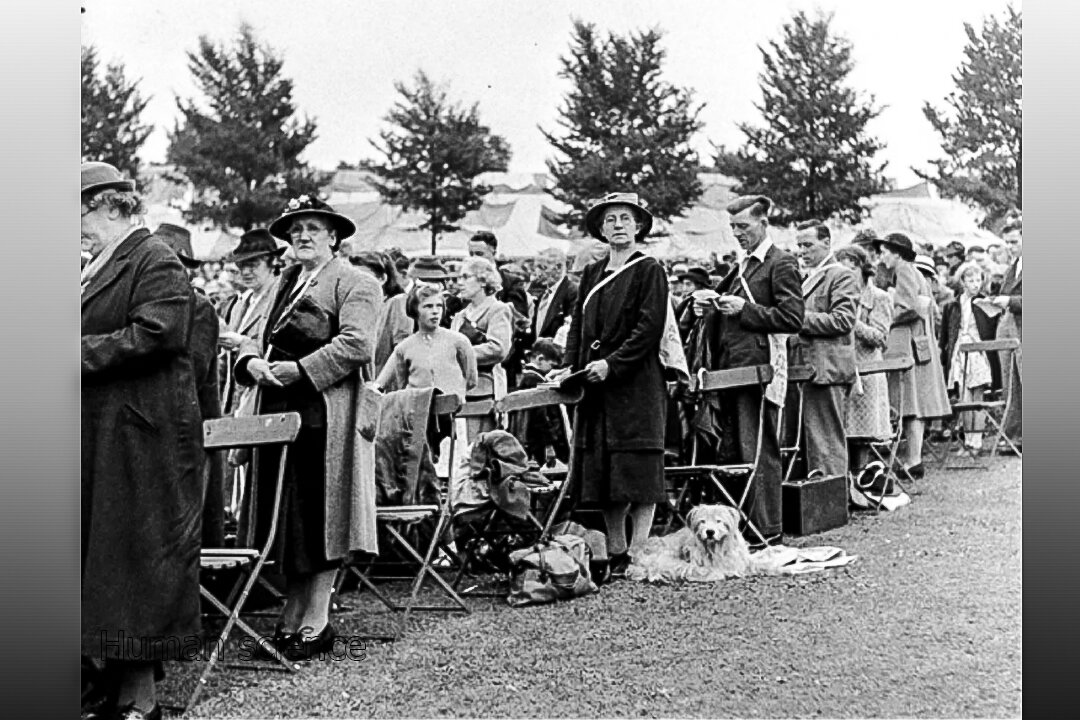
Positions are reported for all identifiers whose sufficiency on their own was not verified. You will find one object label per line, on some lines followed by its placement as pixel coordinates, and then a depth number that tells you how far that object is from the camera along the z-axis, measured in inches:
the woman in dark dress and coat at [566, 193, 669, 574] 255.0
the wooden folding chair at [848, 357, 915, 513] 335.3
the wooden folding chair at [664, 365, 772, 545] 276.5
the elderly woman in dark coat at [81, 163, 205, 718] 159.0
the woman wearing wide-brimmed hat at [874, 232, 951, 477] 368.5
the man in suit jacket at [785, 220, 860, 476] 321.4
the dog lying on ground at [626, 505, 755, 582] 256.5
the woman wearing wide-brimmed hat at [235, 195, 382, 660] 195.3
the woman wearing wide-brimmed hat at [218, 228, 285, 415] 263.7
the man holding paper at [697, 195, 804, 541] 286.5
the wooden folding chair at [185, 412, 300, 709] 177.8
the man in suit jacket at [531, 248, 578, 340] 365.1
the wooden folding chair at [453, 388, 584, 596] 250.8
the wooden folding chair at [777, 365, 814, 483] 313.2
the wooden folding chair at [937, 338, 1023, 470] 355.3
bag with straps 238.2
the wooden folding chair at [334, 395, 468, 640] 227.1
